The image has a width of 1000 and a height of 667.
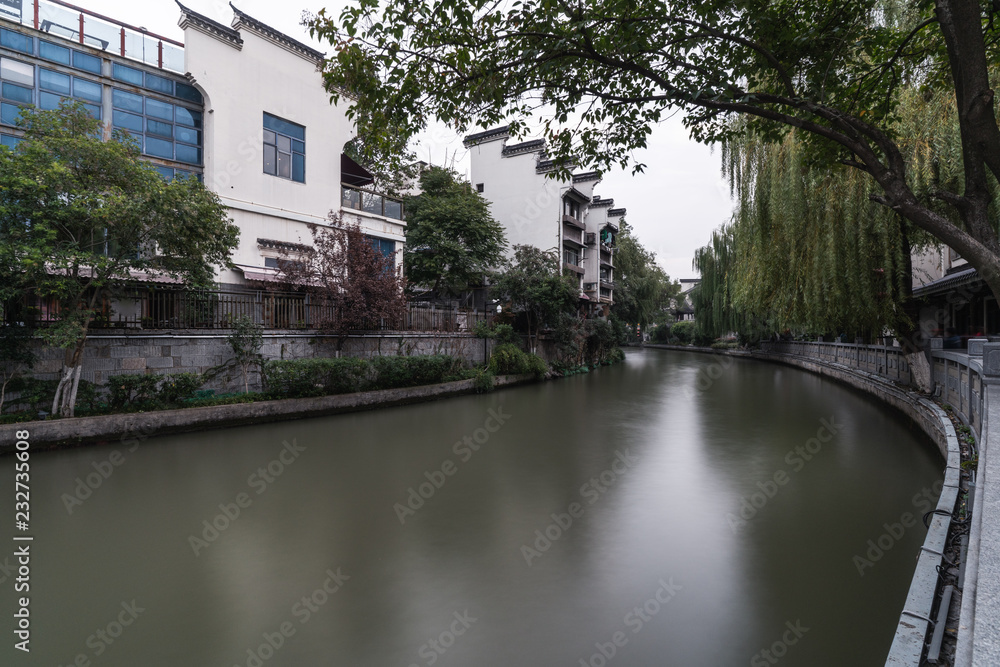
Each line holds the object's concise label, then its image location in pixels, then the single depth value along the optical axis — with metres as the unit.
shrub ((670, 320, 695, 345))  46.25
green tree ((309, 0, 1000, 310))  3.88
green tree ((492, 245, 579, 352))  20.89
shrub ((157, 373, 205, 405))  9.38
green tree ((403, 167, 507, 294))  20.44
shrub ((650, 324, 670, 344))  52.84
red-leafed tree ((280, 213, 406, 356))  12.53
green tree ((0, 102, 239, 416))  7.48
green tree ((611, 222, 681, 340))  40.94
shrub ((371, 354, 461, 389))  13.09
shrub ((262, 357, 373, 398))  10.75
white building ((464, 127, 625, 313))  29.02
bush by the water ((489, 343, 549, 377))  18.18
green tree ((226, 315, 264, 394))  10.73
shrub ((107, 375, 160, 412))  8.84
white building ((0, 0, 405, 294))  12.28
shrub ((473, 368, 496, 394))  16.20
